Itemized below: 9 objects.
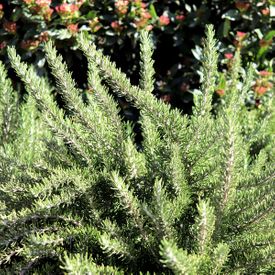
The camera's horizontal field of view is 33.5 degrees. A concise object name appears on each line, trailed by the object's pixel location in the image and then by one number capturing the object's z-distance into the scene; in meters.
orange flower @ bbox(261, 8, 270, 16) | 2.46
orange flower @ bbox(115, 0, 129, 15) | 2.40
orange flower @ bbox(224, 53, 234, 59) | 2.47
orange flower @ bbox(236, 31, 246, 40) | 2.51
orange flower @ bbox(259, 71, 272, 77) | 2.49
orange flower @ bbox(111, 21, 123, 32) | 2.49
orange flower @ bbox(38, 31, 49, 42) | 2.40
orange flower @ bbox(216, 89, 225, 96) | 2.43
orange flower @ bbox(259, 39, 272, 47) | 2.53
